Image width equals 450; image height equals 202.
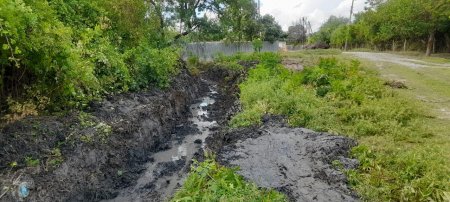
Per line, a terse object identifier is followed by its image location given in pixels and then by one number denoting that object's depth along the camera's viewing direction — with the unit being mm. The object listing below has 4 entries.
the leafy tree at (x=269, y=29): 33438
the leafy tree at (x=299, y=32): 63684
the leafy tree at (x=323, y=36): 56544
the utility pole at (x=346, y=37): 44500
